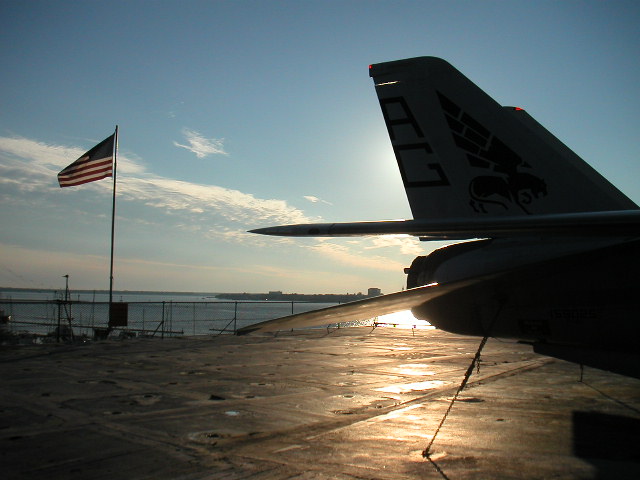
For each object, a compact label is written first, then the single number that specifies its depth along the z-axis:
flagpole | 23.81
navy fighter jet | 6.38
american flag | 24.22
